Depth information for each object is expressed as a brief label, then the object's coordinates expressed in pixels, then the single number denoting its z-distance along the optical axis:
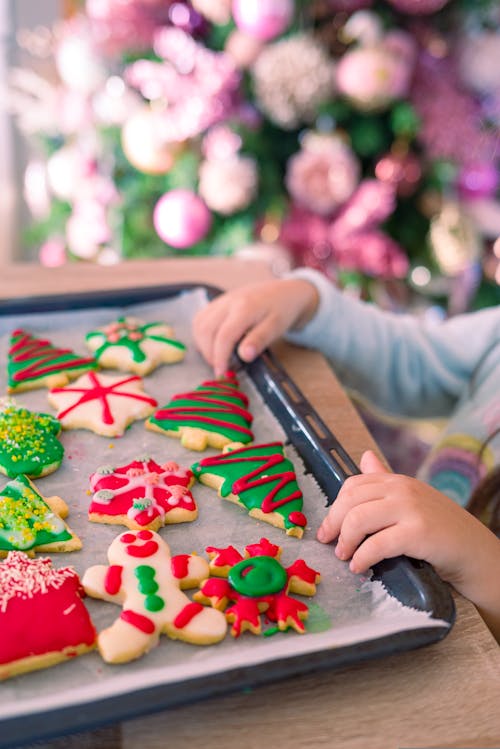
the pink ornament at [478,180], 1.78
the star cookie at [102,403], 0.79
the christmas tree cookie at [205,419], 0.78
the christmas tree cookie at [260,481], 0.66
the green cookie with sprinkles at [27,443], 0.70
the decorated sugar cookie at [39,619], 0.50
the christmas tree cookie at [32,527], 0.60
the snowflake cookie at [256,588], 0.54
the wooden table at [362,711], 0.47
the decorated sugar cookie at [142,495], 0.65
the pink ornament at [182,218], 1.70
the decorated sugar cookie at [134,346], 0.89
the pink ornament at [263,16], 1.49
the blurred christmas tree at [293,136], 1.61
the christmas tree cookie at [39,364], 0.85
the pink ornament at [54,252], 2.07
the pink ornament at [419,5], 1.56
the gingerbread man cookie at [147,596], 0.52
